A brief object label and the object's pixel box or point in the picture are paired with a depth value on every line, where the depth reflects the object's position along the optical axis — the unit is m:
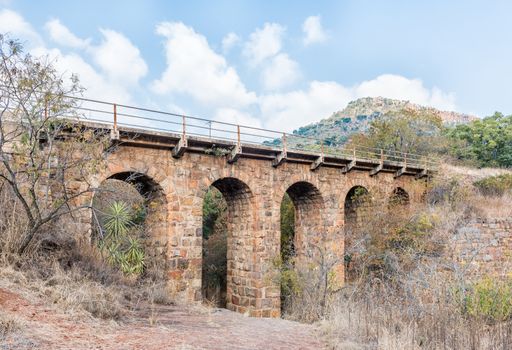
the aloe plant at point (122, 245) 11.17
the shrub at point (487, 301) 6.82
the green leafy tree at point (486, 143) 32.88
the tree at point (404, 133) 26.86
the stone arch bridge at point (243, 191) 12.73
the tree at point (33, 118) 7.41
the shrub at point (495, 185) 21.69
